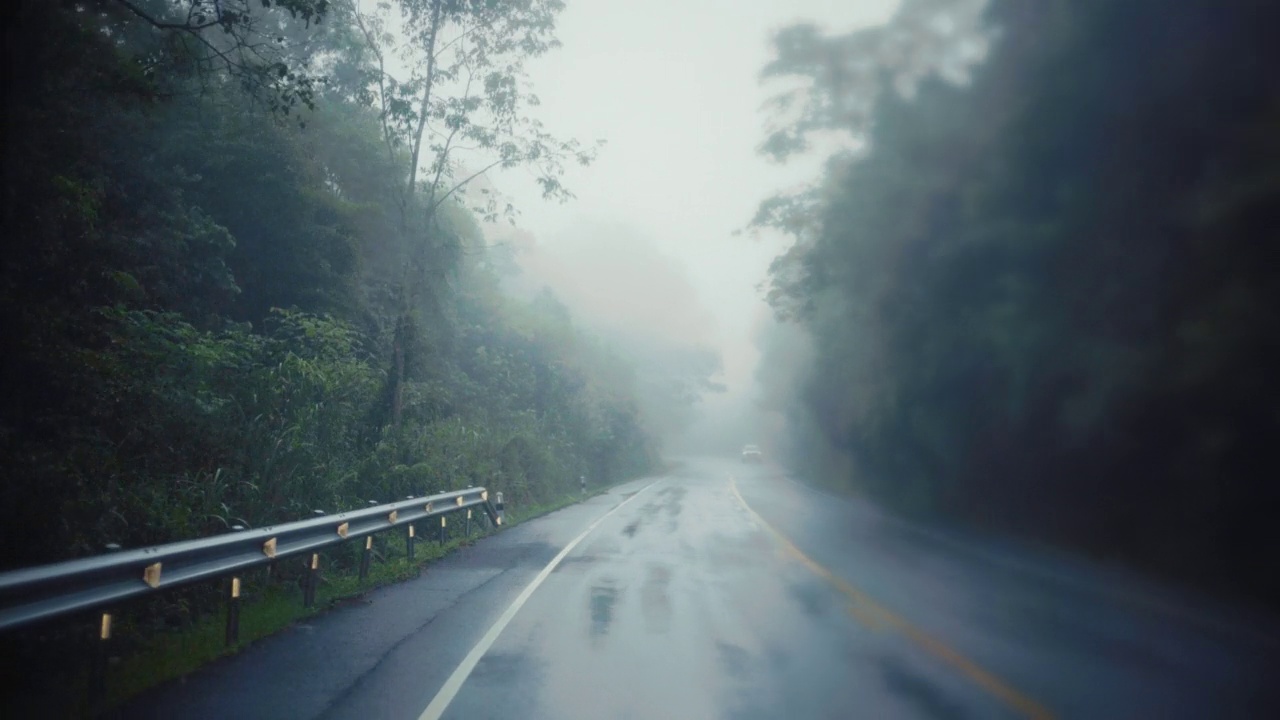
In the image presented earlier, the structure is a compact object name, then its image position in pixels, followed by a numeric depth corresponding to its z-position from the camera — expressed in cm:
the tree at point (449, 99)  2038
